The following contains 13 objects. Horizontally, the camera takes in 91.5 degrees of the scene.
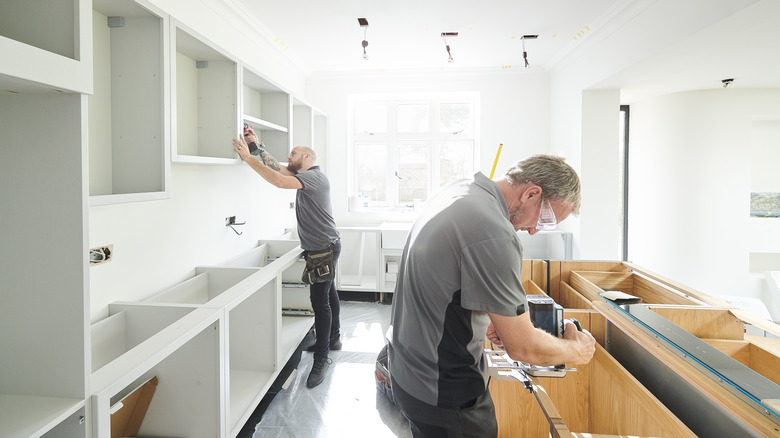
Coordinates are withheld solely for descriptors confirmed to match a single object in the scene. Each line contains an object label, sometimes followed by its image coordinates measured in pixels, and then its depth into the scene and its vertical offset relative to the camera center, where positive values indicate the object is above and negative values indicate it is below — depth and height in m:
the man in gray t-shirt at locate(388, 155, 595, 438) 0.99 -0.25
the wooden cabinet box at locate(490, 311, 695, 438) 1.59 -0.91
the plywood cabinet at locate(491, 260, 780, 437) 1.09 -0.60
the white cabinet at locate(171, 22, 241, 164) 2.15 +0.56
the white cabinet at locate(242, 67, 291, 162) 3.03 +0.74
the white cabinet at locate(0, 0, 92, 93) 0.84 +0.40
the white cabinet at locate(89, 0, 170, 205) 1.56 +0.41
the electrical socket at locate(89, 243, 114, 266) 1.62 -0.22
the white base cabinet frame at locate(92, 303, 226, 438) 1.65 -0.81
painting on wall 3.83 +0.04
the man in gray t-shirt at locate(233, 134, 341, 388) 2.65 -0.14
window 4.90 +0.79
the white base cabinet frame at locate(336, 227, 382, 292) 4.73 -0.63
